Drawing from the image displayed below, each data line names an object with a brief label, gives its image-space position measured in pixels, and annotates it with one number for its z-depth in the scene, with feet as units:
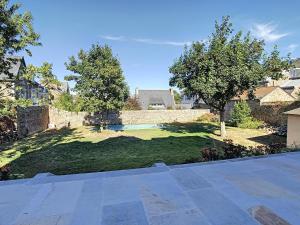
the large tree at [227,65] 39.89
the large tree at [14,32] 28.62
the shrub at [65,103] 82.64
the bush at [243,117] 62.90
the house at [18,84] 31.36
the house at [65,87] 138.39
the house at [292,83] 97.18
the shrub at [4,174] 15.27
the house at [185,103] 157.71
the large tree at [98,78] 52.06
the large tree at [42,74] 29.99
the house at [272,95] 79.32
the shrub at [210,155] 18.62
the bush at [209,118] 82.55
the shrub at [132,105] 94.93
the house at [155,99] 139.47
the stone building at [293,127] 36.72
